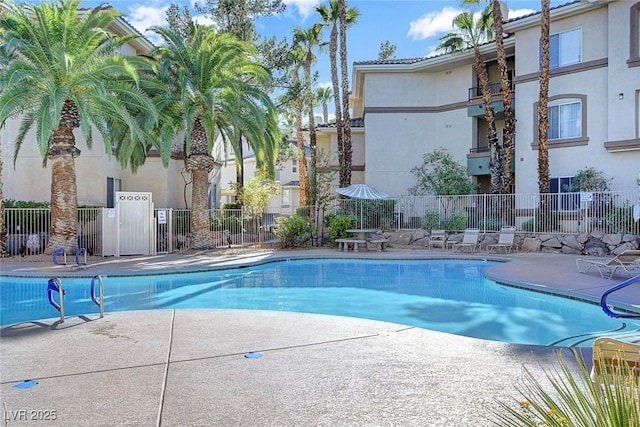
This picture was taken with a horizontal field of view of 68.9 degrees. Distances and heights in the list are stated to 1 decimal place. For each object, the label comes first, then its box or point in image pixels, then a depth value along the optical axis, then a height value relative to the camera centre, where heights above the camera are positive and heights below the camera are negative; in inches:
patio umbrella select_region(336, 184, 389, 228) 854.5 +33.4
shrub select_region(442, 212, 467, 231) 861.2 -23.3
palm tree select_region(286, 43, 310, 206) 1029.8 +249.4
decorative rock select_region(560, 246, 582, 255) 736.6 -66.6
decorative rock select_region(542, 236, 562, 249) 759.4 -55.8
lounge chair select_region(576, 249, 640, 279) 478.3 -57.4
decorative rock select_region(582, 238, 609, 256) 708.7 -60.1
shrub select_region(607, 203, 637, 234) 720.4 -17.8
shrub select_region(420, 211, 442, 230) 885.2 -21.7
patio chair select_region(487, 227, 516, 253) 776.3 -52.8
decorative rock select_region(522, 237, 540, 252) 776.3 -59.3
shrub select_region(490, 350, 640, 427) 71.3 -31.7
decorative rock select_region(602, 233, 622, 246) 700.7 -46.2
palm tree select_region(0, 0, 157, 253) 584.1 +166.7
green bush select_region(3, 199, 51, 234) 721.6 -15.5
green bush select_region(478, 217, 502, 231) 847.6 -26.9
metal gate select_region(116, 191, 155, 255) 719.1 -16.8
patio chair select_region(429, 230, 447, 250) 826.8 -51.3
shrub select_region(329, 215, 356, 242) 848.9 -28.9
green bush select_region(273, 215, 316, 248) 840.3 -37.1
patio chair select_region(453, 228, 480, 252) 792.3 -53.8
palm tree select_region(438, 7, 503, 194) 931.3 +347.9
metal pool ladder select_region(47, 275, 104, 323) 290.0 -51.0
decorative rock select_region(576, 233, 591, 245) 733.9 -46.1
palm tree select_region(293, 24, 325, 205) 1089.3 +384.0
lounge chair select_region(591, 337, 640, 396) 129.8 -45.9
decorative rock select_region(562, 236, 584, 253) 735.7 -54.7
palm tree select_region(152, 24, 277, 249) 699.4 +174.2
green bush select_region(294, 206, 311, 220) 905.9 -3.2
